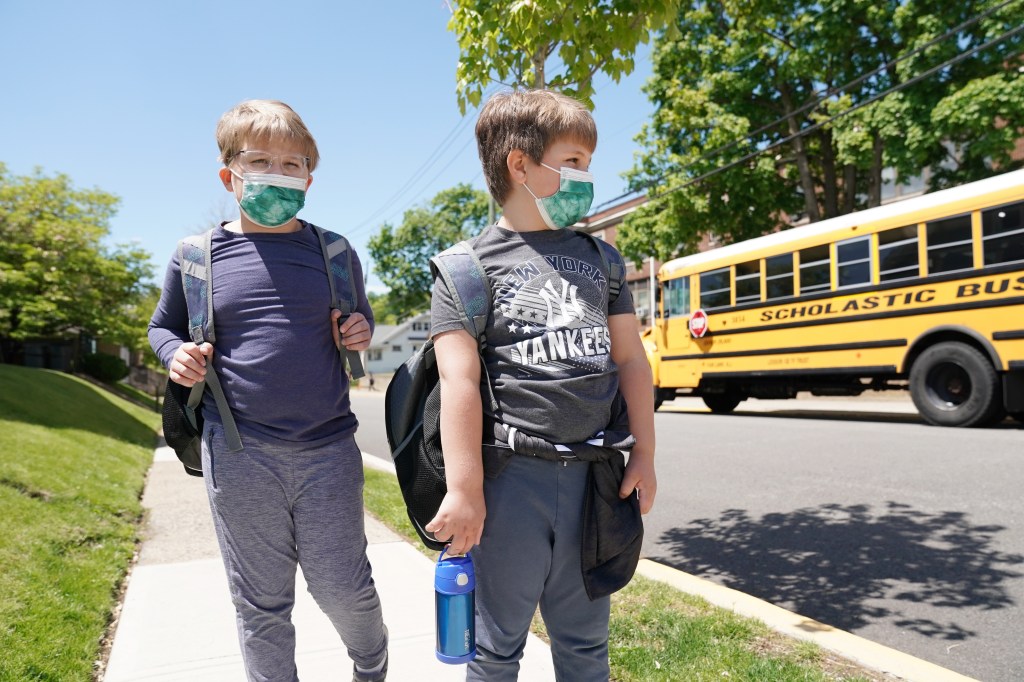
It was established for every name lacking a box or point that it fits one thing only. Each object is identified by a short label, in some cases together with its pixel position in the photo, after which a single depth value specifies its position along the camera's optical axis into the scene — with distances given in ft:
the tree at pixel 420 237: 177.78
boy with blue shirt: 6.52
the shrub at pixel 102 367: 66.18
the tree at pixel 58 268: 51.37
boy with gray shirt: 5.43
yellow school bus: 29.09
